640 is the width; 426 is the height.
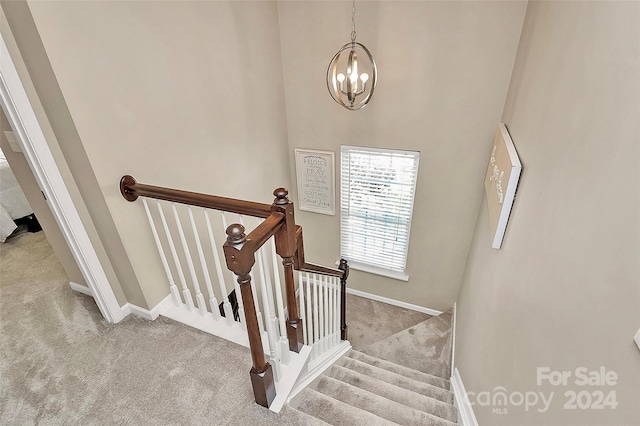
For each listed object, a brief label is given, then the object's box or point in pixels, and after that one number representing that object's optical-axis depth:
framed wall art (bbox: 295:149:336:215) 3.77
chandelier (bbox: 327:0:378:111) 2.23
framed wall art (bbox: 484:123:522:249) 1.83
